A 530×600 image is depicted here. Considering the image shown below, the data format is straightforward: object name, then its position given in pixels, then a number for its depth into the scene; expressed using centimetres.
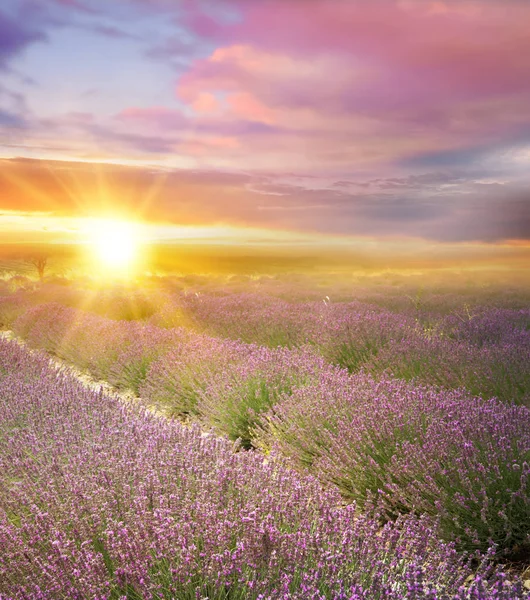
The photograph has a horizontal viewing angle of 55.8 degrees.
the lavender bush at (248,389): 421
